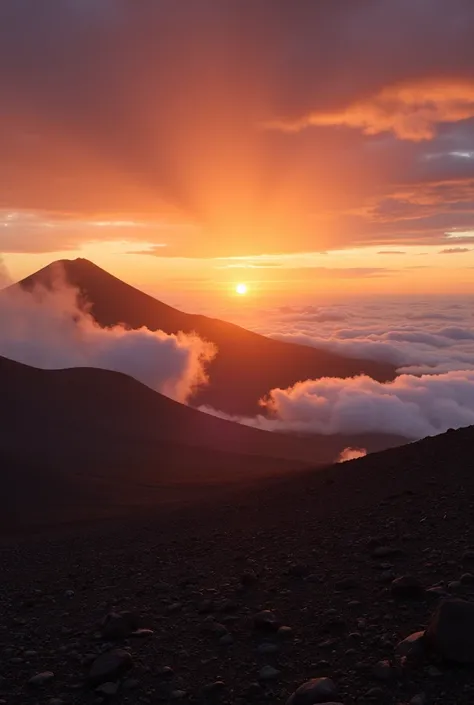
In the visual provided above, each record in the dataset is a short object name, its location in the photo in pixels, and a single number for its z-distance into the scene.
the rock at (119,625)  8.09
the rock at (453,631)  5.81
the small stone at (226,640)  7.32
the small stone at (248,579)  9.27
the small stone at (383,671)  5.85
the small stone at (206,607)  8.51
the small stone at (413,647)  6.00
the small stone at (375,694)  5.58
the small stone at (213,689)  6.29
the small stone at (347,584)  8.26
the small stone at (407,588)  7.50
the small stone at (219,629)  7.63
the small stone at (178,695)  6.34
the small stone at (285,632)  7.26
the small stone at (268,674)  6.34
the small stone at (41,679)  7.05
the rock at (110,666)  6.86
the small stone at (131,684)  6.64
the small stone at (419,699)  5.35
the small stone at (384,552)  9.16
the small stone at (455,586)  7.47
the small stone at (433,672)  5.70
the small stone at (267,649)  6.91
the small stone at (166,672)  6.81
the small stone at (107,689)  6.54
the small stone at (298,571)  9.21
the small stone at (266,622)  7.47
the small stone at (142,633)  7.97
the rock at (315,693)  5.61
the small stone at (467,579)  7.57
